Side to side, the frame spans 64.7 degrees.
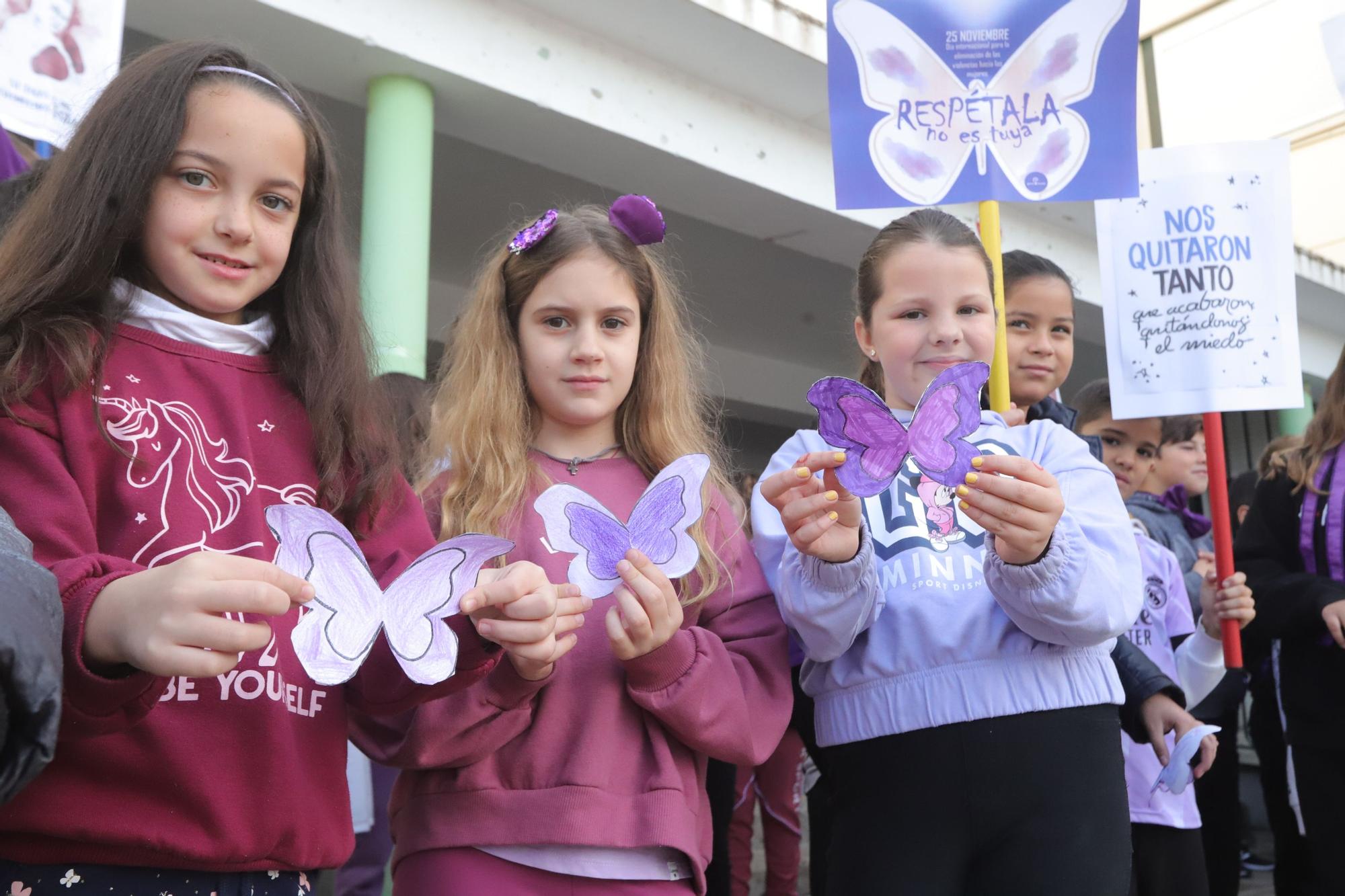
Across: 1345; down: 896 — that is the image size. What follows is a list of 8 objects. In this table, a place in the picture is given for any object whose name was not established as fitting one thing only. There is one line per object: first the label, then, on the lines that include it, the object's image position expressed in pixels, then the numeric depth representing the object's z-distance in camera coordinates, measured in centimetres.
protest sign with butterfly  229
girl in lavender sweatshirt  150
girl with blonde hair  148
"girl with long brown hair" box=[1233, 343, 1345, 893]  255
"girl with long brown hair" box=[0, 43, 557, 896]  104
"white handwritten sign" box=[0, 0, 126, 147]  229
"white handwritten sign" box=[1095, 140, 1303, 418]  286
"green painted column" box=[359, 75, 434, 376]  387
